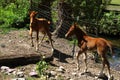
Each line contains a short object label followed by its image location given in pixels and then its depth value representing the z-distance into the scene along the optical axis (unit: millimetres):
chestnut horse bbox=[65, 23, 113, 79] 12195
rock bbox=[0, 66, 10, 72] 11338
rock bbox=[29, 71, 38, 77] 11203
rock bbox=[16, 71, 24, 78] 11057
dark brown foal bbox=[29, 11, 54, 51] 13781
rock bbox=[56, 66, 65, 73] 12375
